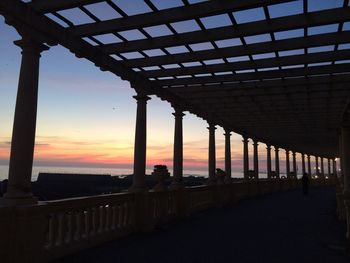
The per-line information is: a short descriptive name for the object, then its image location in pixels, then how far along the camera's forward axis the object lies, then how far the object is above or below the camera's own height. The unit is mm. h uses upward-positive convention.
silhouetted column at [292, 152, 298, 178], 39291 +2041
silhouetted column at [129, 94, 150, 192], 10938 +1152
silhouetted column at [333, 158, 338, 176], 49794 +2304
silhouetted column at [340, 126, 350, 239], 13945 +1192
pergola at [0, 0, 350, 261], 6723 +3196
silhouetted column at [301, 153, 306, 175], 42225 +3013
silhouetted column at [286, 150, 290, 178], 35891 +1848
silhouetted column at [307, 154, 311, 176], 45256 +2385
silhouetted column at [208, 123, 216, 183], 17516 +1343
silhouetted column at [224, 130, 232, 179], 20531 +1700
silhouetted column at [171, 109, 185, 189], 13836 +1193
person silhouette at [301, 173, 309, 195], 26619 -109
